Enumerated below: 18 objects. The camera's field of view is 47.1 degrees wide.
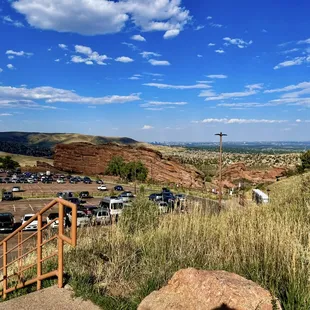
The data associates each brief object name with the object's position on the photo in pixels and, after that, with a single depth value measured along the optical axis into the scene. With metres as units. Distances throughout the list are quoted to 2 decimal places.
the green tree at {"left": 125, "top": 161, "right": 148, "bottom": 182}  86.56
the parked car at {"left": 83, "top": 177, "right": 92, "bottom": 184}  77.99
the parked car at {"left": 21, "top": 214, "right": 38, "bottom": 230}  25.74
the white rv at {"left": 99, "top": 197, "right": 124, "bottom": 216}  27.08
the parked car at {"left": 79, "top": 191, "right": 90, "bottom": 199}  50.31
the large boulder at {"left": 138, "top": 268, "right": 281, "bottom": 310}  3.94
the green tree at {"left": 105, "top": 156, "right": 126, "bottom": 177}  96.94
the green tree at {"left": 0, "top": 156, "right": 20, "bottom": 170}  113.21
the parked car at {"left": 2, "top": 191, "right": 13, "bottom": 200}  46.53
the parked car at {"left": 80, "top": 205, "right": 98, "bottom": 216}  29.40
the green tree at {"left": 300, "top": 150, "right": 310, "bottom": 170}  69.05
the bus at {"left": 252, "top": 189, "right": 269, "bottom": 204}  31.06
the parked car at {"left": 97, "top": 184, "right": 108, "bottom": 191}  60.97
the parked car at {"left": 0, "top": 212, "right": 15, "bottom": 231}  26.81
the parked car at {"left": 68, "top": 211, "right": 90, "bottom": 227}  22.89
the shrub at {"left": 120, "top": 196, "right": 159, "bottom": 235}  10.03
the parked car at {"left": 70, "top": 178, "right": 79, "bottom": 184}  77.00
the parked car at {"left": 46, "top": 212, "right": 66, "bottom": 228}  21.96
